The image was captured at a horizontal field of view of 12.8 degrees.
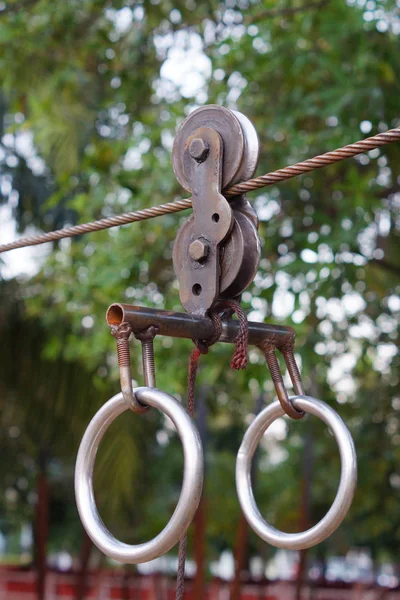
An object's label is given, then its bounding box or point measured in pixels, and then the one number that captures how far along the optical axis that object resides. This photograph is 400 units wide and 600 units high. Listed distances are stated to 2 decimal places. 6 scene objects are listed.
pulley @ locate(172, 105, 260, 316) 1.75
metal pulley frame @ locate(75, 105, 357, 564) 1.68
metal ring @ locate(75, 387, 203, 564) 1.58
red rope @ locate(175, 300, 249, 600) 1.74
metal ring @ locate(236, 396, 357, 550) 1.69
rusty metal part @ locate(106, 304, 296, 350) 1.68
